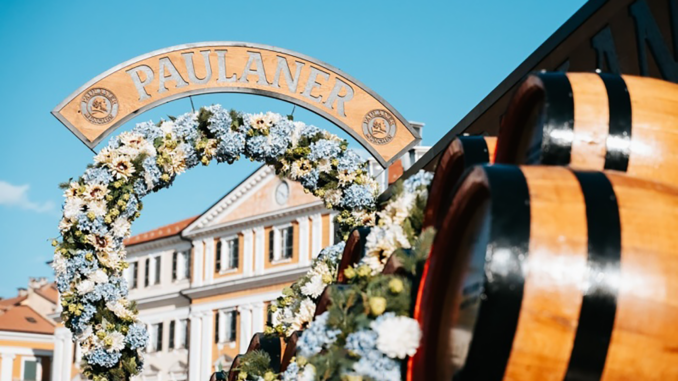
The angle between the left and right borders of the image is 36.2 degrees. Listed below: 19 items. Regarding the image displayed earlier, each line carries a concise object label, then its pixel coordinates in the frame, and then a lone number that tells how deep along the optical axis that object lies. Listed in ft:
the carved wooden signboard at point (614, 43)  17.63
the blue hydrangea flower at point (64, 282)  34.83
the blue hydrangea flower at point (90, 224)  34.76
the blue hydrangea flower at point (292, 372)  15.08
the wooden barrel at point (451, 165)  12.89
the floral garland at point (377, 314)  12.14
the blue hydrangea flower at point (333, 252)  23.49
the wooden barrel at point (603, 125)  11.76
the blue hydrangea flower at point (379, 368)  12.16
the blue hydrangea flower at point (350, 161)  37.45
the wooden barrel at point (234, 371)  21.25
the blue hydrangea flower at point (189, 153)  36.40
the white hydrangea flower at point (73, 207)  34.94
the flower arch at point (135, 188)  34.78
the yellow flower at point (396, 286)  12.45
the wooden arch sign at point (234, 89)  38.04
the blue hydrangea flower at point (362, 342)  12.35
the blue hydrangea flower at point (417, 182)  14.73
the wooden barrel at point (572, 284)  9.68
